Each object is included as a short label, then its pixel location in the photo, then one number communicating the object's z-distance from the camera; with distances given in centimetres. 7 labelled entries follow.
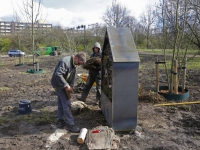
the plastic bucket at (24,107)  577
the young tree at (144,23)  3471
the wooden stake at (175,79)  676
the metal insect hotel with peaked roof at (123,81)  422
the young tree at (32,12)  1320
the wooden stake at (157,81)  708
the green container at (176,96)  678
